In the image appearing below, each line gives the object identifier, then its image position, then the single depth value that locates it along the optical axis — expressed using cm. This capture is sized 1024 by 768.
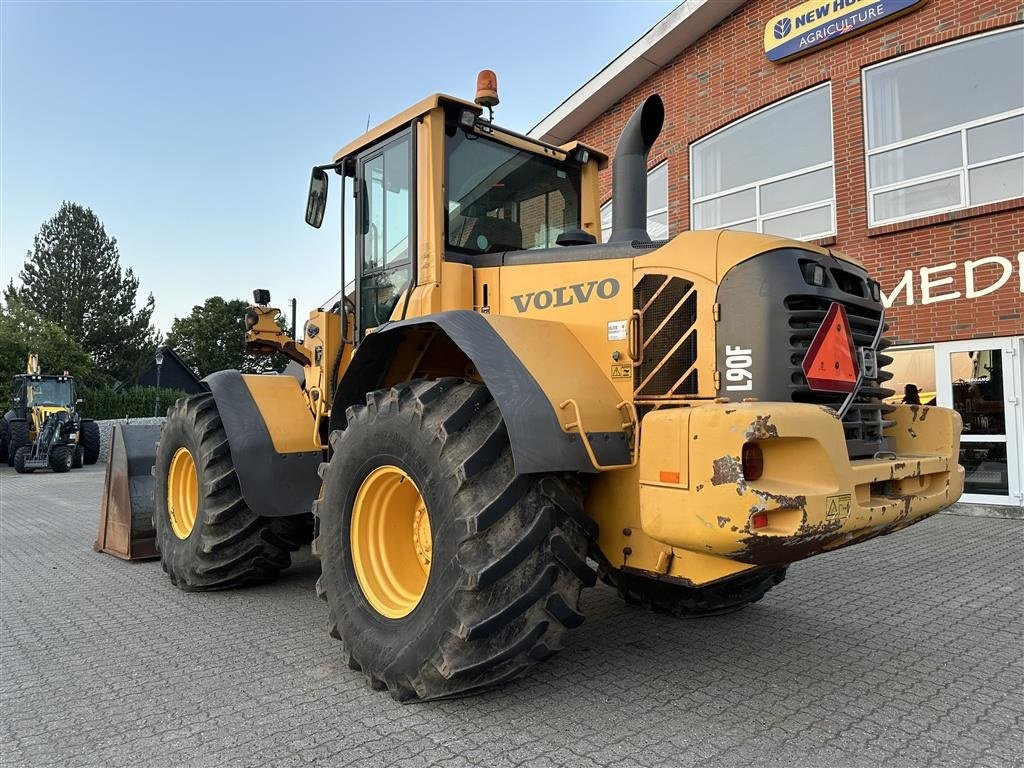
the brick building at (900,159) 879
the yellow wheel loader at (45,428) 1884
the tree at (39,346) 2484
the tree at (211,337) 5594
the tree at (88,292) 4612
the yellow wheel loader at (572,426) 272
